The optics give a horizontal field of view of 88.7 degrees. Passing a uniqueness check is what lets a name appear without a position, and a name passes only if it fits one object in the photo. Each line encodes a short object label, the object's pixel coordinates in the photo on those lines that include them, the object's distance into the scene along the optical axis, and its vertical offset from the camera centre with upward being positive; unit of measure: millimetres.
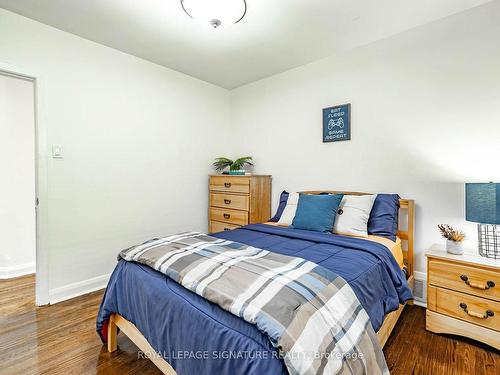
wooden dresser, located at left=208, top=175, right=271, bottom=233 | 3043 -218
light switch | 2274 +296
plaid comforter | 849 -460
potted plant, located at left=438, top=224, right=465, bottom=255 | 1839 -431
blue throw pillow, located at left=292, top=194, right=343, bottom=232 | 2213 -264
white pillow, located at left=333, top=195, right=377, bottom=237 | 2174 -288
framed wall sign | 2682 +641
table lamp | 1620 -199
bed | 915 -571
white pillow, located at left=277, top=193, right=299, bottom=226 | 2579 -283
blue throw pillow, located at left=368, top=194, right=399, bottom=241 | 2168 -299
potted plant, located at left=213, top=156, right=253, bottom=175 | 3369 +265
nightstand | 1627 -768
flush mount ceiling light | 1794 +1258
